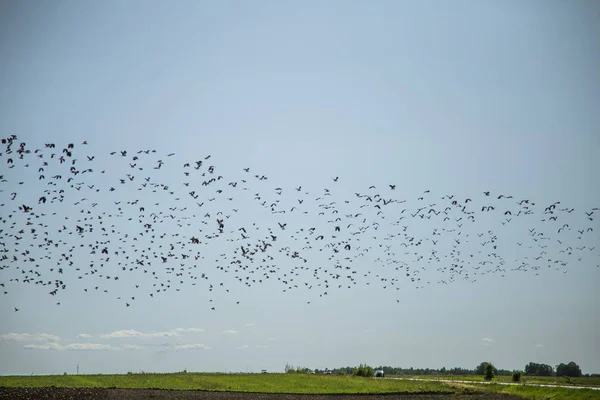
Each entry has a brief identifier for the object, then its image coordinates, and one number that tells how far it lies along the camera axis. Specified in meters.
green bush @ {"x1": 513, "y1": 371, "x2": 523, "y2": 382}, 103.38
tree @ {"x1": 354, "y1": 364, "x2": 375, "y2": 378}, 123.88
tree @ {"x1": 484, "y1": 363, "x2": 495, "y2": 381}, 119.70
